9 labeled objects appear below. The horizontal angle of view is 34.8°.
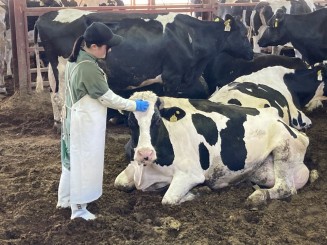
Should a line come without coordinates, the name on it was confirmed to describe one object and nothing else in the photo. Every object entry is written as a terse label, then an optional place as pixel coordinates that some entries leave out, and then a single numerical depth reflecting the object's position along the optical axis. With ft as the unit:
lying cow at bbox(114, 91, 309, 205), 15.57
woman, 13.37
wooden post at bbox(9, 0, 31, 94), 29.17
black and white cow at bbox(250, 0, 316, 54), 39.91
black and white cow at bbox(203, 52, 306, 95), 26.96
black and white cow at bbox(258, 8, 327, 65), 30.35
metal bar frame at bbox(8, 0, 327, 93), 29.14
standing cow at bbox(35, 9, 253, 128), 23.50
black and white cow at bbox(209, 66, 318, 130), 20.42
